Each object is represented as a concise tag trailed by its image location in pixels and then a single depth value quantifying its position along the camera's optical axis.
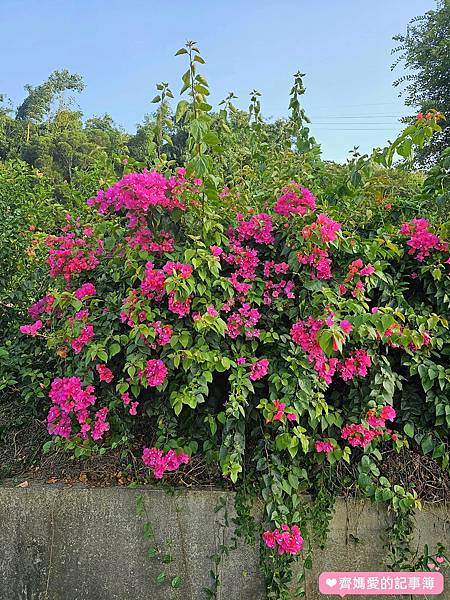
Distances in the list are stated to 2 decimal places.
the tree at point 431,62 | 10.47
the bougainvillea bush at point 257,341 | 1.89
